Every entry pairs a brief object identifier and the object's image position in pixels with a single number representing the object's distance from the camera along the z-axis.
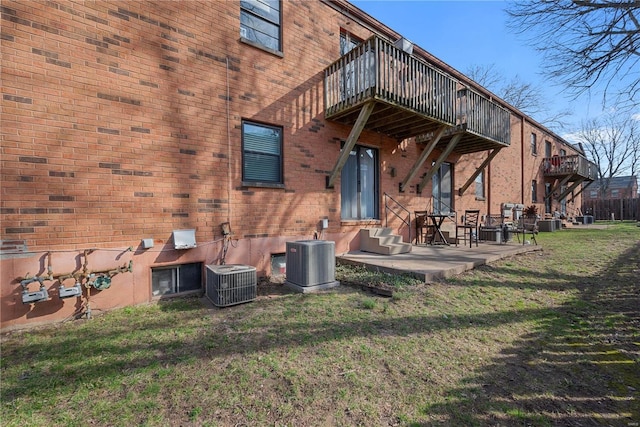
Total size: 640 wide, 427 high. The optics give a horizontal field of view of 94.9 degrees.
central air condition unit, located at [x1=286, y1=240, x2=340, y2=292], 5.32
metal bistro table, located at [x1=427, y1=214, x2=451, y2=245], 8.48
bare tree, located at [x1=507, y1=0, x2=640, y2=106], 5.48
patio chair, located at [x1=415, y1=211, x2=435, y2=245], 9.62
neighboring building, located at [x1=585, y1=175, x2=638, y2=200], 47.47
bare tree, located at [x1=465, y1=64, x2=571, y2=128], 25.61
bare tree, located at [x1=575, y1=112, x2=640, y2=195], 39.62
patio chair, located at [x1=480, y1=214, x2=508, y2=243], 10.39
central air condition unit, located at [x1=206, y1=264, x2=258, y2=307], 4.56
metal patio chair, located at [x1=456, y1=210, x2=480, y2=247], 12.07
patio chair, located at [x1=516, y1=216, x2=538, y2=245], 9.71
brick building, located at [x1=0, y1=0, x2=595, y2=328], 4.03
